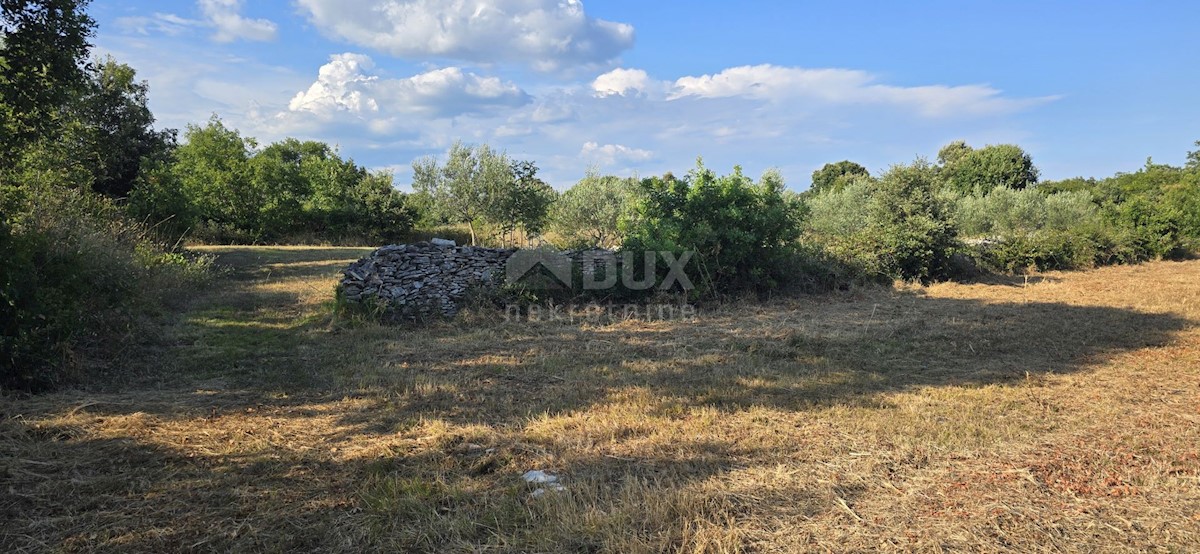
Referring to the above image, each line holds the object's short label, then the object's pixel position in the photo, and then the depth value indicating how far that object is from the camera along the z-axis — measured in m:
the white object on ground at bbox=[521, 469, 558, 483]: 3.53
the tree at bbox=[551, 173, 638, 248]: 22.23
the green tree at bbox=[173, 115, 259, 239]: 26.53
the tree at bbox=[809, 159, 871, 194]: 46.56
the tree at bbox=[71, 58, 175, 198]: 14.46
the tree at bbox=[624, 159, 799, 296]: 11.49
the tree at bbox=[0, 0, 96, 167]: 5.97
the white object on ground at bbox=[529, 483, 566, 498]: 3.32
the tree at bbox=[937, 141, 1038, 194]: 37.06
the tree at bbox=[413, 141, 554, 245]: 22.64
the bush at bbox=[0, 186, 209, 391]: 5.13
